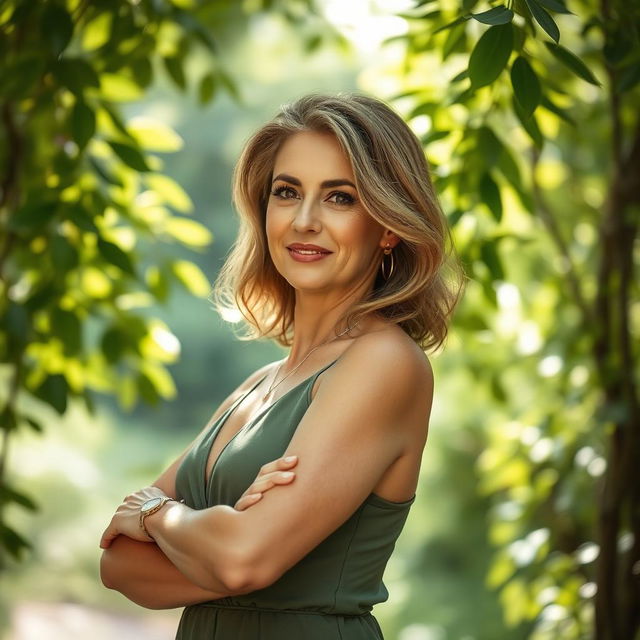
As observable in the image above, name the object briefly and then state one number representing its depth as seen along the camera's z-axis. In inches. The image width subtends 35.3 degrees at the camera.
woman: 69.4
